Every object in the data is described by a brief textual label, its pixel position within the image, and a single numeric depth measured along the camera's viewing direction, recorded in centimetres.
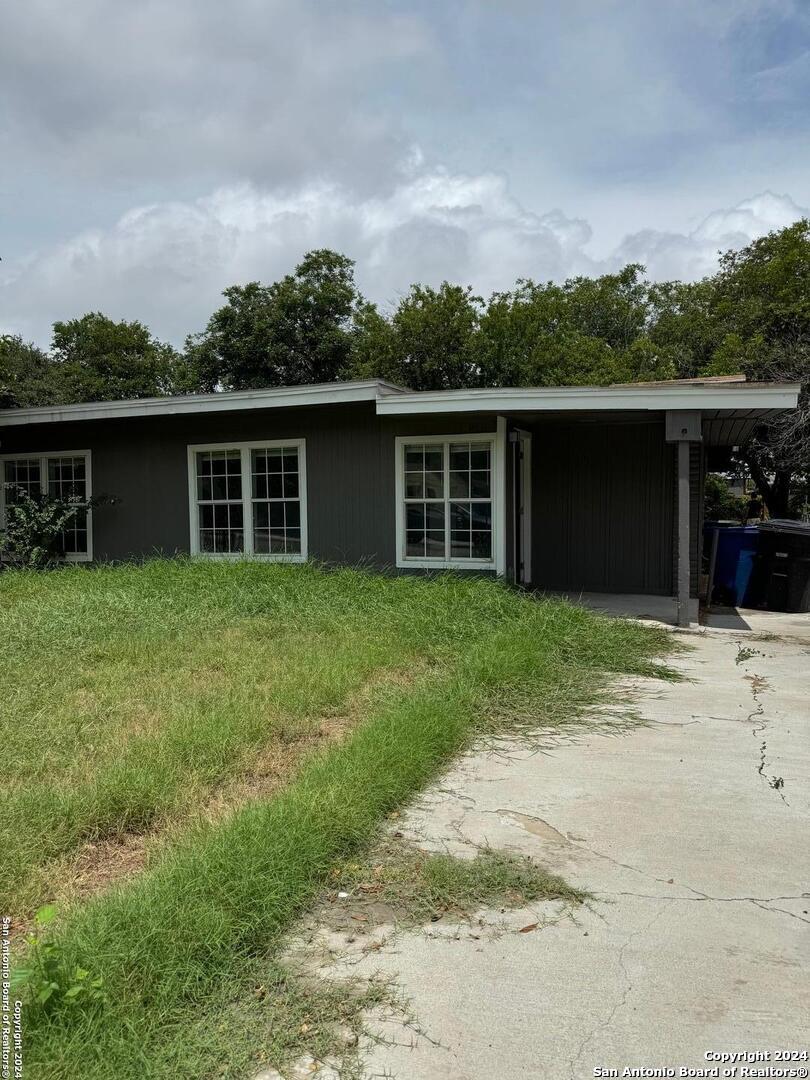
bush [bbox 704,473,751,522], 2703
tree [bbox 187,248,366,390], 2916
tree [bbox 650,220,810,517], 1791
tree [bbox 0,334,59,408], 2749
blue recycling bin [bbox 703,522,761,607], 1092
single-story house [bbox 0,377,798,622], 995
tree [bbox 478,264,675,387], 2692
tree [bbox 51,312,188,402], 3269
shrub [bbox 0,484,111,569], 1195
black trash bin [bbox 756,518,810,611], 1023
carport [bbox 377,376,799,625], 1058
